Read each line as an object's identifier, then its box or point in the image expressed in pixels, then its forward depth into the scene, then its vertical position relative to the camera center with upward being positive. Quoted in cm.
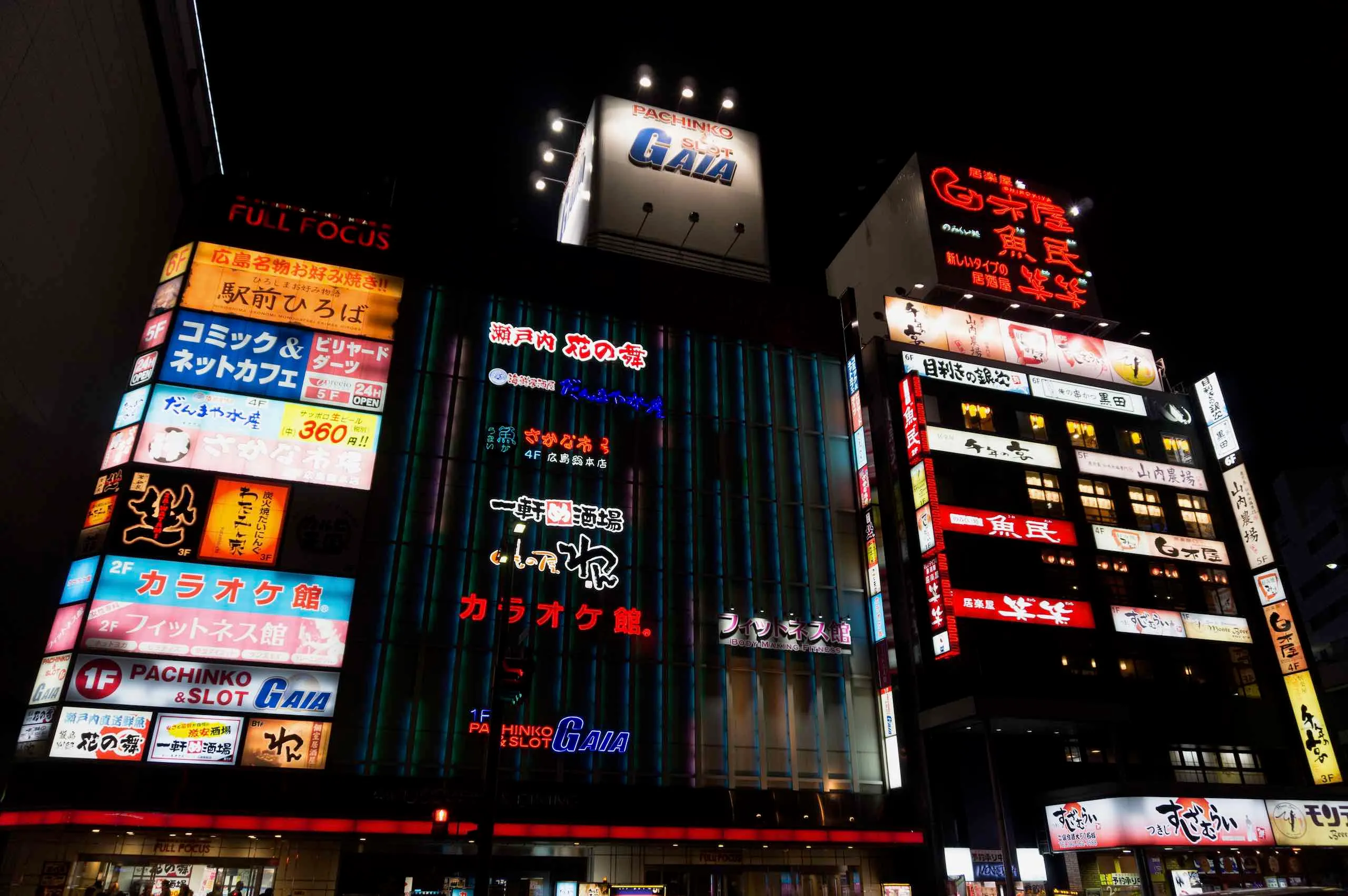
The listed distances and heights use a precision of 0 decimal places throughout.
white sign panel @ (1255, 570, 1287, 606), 3200 +970
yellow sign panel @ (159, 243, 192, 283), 2736 +1819
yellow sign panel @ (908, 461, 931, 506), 3011 +1260
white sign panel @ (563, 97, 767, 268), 3747 +2940
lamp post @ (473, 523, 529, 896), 1338 +143
